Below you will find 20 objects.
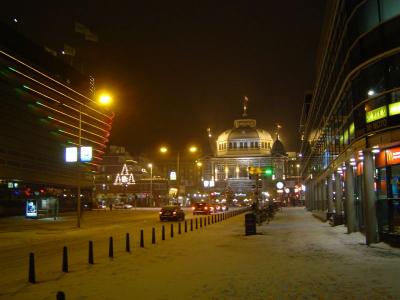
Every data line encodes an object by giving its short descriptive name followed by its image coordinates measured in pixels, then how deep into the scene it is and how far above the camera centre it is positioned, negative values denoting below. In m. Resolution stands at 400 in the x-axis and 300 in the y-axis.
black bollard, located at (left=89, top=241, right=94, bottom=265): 16.05 -1.49
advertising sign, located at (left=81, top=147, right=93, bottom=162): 39.31 +4.00
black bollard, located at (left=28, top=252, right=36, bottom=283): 12.71 -1.56
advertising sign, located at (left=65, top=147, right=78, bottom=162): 39.85 +4.10
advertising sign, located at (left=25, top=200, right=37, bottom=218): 49.90 -0.04
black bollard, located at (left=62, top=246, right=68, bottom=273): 14.45 -1.52
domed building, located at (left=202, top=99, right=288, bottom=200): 163.62 +14.62
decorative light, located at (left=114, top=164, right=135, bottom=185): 105.88 +5.81
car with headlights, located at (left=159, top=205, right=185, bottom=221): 45.25 -0.85
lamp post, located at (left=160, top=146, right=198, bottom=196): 61.84 +6.77
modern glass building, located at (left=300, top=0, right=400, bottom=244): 18.30 +3.47
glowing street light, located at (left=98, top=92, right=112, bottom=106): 33.84 +7.09
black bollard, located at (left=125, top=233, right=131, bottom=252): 19.43 -1.49
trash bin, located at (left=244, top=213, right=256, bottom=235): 27.02 -1.16
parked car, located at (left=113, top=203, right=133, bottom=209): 102.57 -0.07
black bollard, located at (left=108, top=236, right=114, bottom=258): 17.53 -1.43
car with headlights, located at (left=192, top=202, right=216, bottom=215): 62.59 -0.69
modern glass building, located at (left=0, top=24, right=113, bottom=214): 65.69 +11.73
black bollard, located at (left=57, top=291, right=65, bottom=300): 7.18 -1.23
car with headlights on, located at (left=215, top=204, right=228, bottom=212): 78.57 -0.84
